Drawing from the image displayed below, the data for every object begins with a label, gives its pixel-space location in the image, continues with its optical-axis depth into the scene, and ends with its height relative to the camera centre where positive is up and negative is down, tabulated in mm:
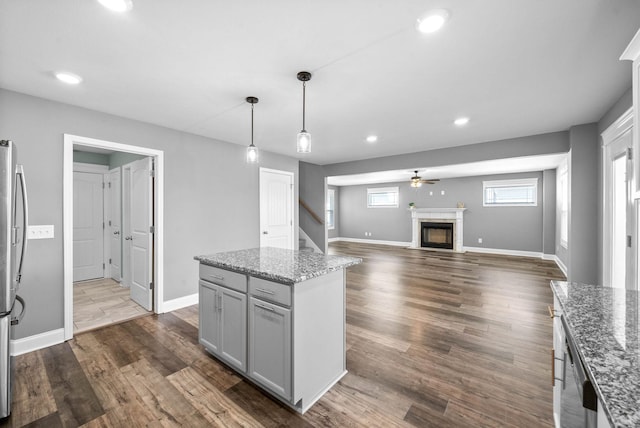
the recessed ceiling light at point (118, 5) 1457 +1128
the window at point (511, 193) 7566 +632
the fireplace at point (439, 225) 8641 -368
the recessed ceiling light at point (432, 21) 1543 +1132
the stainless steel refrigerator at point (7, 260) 1631 -279
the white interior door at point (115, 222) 4859 -145
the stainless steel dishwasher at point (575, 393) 835 -635
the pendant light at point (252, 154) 2574 +566
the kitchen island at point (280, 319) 1798 -769
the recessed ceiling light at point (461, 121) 3339 +1174
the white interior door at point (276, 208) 4867 +115
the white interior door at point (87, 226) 4855 -219
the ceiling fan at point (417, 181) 7252 +902
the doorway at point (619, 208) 2615 +76
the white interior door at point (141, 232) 3574 -244
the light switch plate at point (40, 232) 2611 -170
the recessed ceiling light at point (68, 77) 2227 +1137
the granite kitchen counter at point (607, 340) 665 -440
